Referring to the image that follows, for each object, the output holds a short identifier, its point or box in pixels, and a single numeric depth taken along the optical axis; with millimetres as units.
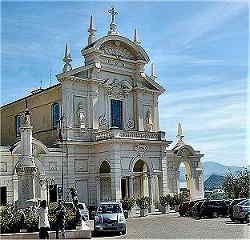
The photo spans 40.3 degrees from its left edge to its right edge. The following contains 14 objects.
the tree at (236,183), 34011
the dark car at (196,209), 24640
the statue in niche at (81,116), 29326
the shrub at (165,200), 29577
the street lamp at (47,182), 26439
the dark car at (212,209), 24599
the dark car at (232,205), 20771
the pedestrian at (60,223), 14767
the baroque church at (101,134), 27401
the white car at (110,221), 17267
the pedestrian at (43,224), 13314
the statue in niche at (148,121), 32878
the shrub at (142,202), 27360
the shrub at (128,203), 26899
